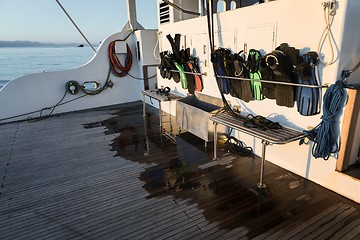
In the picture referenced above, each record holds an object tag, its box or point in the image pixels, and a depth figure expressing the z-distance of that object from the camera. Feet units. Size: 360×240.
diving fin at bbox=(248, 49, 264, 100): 10.69
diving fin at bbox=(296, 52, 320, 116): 8.70
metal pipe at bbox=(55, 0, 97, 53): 21.14
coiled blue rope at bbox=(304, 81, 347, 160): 8.17
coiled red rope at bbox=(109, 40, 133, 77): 23.32
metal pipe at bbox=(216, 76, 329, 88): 8.65
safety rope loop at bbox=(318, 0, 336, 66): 7.95
